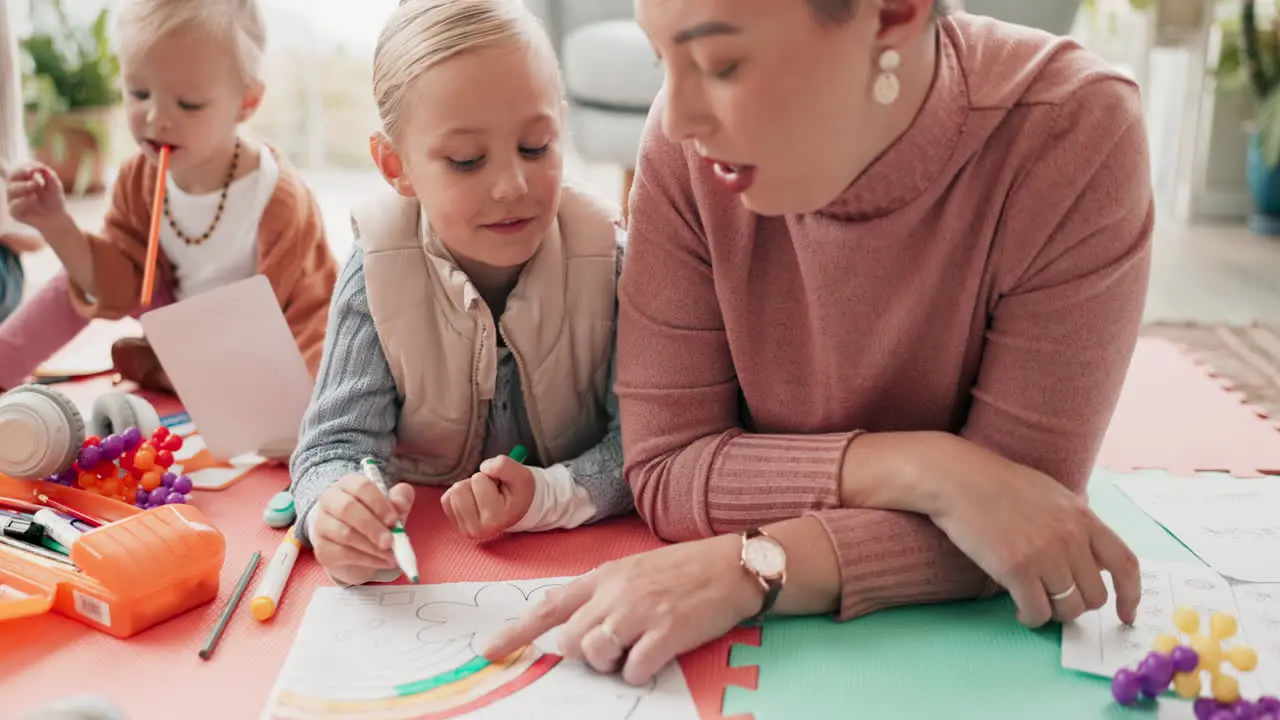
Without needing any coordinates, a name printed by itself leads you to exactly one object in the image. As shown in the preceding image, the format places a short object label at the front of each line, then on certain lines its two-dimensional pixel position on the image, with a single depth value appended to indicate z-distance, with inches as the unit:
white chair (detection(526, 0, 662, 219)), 98.4
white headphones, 49.5
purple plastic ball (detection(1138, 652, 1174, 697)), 34.8
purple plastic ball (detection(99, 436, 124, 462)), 51.6
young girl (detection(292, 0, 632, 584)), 43.5
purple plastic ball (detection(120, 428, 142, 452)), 52.6
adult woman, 35.5
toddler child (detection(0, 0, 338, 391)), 59.4
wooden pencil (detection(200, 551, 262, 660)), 39.4
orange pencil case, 40.5
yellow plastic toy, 34.8
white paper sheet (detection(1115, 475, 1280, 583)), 45.4
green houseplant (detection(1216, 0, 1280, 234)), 110.2
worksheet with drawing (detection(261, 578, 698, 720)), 35.5
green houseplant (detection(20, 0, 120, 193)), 116.8
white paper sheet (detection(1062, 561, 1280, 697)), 37.3
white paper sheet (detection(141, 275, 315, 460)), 55.4
